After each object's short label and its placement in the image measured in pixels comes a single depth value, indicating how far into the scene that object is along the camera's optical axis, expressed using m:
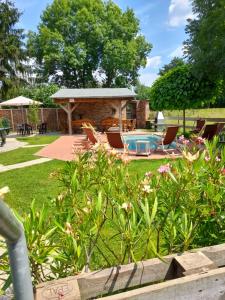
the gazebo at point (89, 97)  16.31
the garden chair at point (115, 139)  8.52
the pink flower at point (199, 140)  2.07
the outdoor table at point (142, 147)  8.71
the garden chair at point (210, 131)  9.89
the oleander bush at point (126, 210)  1.27
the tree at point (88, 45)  29.31
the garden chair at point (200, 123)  12.21
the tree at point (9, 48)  25.40
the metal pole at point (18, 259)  0.68
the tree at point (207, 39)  9.14
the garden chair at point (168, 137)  9.11
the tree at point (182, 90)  12.36
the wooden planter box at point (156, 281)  1.06
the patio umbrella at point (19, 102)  16.25
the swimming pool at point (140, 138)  11.23
